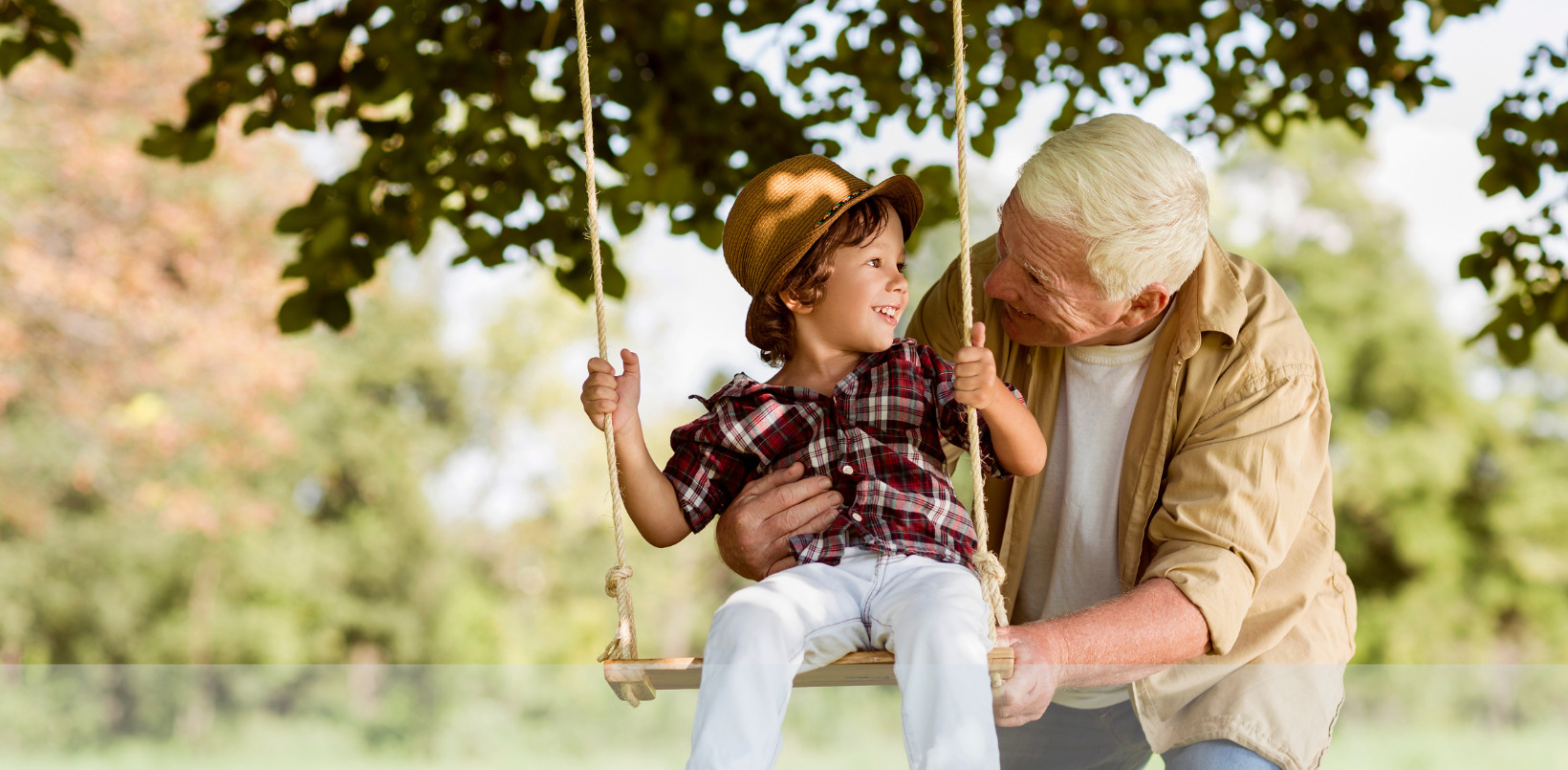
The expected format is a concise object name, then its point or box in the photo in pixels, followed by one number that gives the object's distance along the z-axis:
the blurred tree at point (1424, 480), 15.03
